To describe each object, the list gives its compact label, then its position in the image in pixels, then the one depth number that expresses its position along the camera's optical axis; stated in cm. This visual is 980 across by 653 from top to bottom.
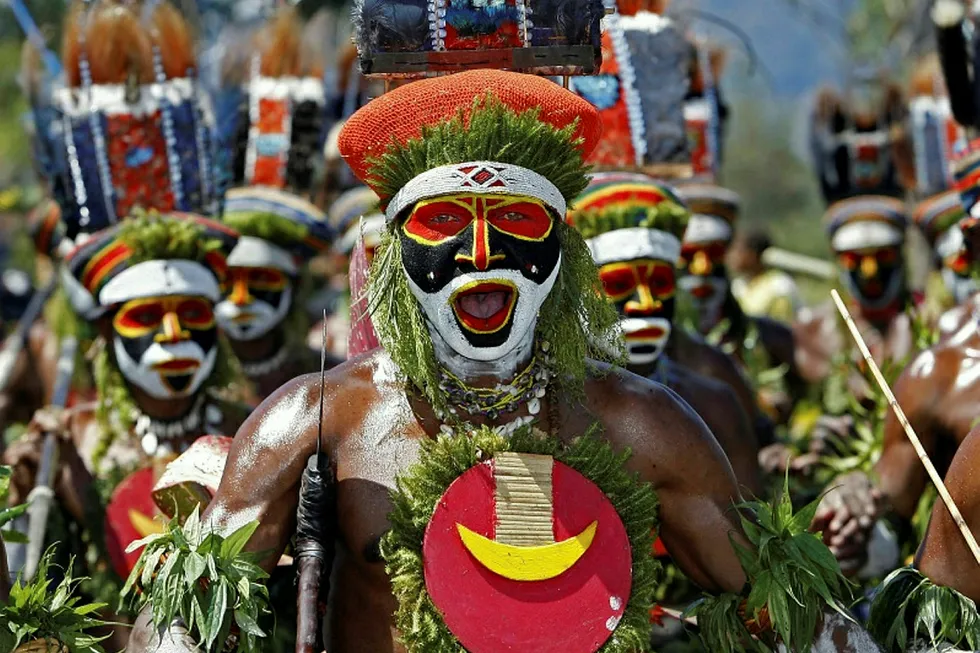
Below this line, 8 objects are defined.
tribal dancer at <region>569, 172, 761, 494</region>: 1437
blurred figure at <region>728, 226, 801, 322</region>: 2816
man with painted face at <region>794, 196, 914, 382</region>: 2264
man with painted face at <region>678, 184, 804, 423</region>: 2069
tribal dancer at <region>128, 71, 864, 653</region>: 914
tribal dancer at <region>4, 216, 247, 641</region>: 1437
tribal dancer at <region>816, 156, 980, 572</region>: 1269
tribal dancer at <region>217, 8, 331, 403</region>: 1864
